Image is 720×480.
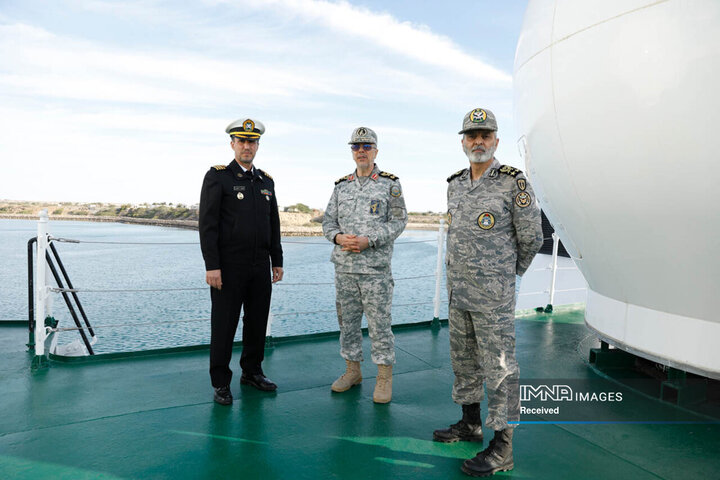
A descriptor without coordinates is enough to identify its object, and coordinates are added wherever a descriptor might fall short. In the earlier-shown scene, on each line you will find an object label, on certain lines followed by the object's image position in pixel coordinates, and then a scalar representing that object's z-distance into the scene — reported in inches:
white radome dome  82.4
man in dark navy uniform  100.6
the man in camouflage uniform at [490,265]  79.4
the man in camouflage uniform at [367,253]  106.5
